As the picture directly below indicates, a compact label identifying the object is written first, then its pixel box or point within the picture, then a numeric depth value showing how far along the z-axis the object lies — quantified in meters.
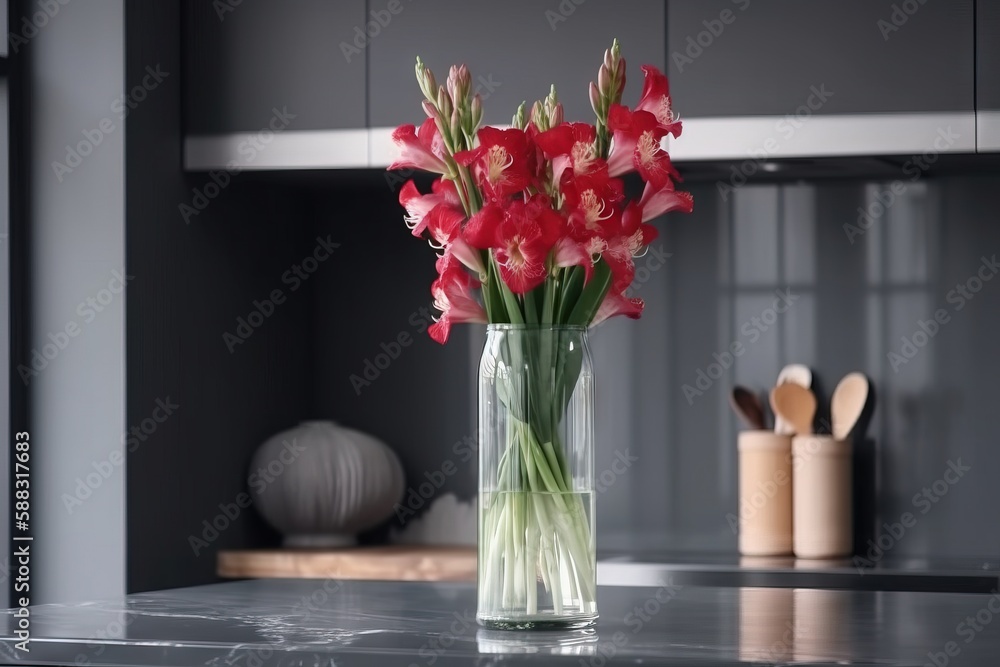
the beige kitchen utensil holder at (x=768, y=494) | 2.42
